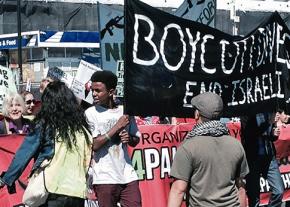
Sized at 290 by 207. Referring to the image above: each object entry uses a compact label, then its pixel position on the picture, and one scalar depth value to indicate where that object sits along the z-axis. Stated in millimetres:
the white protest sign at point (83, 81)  10289
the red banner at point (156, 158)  8320
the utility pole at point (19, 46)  24850
